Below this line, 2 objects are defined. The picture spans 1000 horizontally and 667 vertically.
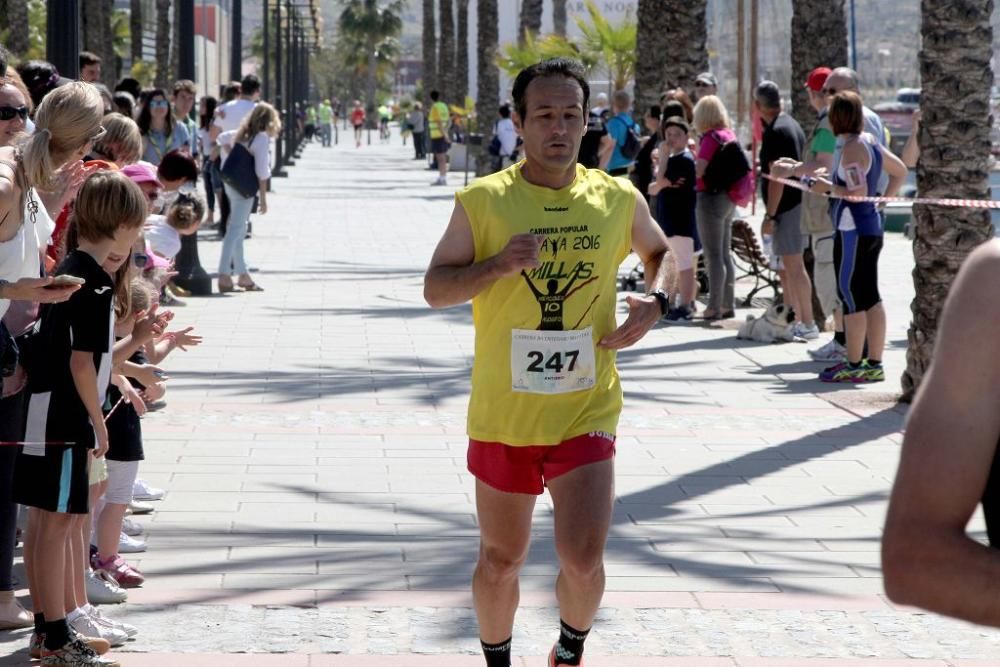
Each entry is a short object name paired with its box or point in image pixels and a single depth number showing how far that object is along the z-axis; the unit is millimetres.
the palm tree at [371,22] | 128125
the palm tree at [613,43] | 32719
